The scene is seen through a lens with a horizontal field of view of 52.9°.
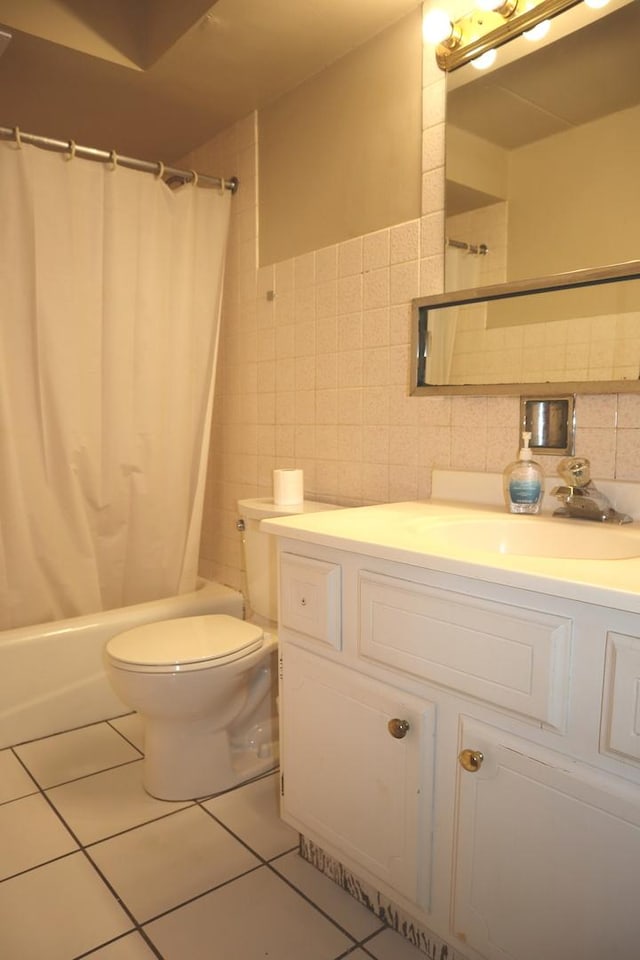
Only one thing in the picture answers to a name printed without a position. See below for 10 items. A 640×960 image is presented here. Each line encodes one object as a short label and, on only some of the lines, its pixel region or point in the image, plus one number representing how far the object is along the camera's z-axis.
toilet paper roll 1.90
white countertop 0.82
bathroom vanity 0.83
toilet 1.56
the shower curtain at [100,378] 1.98
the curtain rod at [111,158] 1.90
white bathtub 1.91
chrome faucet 1.28
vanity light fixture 1.40
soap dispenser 1.36
